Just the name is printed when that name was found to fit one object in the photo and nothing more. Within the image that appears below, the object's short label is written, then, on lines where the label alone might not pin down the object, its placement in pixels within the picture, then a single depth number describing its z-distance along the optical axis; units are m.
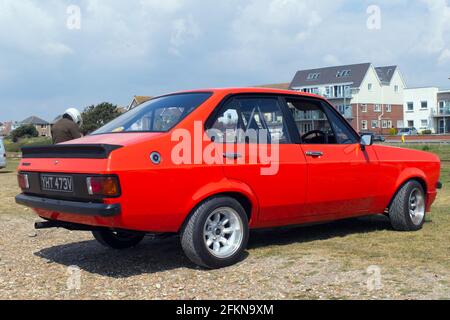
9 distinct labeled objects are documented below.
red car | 4.81
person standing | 8.98
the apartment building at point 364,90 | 79.00
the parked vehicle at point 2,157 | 23.22
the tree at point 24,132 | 74.01
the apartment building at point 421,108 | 81.81
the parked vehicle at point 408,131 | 71.76
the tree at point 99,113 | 57.03
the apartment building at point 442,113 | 79.94
